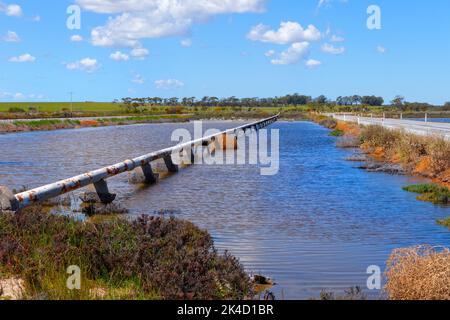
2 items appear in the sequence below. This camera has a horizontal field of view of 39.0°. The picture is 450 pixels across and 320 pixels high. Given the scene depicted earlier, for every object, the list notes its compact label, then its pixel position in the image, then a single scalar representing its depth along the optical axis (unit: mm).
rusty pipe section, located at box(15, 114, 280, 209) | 11533
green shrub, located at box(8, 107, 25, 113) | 133200
